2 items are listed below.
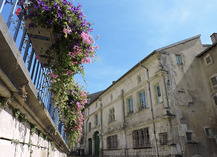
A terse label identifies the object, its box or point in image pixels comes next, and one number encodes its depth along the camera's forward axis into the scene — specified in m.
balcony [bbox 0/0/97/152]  1.64
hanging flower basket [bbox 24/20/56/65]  2.96
